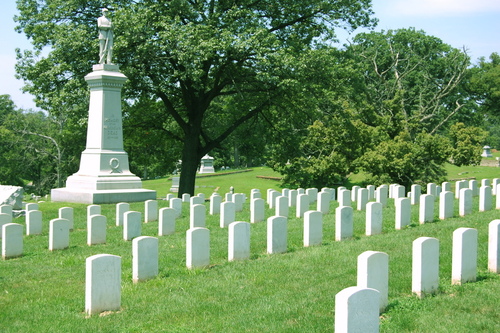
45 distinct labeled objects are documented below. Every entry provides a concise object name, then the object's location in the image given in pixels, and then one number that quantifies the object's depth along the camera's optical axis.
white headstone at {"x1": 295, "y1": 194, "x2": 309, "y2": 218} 14.11
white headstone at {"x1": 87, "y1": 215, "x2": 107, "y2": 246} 10.61
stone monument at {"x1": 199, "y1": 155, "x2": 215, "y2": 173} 46.12
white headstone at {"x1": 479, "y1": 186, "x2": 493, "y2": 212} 13.80
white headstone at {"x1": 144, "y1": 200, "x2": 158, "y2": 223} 13.84
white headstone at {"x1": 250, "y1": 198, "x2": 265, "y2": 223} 13.33
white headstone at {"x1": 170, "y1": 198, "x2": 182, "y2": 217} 14.27
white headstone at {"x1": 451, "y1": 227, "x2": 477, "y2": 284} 6.46
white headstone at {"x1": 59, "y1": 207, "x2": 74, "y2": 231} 12.38
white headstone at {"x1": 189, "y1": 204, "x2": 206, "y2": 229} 12.15
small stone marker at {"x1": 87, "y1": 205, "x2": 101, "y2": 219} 12.72
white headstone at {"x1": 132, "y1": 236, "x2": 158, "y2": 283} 7.02
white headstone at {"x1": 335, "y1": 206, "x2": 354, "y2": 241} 10.02
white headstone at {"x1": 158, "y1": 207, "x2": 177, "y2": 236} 11.54
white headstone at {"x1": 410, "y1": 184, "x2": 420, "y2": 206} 16.95
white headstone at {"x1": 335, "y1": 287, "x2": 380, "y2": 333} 3.84
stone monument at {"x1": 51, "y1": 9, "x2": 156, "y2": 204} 18.19
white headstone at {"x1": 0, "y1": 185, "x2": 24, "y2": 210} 14.00
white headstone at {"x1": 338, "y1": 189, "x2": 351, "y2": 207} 15.45
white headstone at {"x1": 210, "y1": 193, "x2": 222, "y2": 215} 15.38
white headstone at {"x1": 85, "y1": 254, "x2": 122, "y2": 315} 5.82
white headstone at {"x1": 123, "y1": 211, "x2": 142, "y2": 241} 10.86
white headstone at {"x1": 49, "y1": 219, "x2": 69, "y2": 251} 9.97
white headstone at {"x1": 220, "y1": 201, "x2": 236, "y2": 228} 12.51
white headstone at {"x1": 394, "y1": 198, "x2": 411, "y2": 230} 11.35
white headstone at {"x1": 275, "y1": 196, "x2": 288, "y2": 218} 13.70
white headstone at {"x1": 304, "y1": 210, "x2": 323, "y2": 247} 9.41
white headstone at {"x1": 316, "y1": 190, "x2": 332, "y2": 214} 14.60
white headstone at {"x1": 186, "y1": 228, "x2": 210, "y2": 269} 7.66
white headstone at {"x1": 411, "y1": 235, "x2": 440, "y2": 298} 5.98
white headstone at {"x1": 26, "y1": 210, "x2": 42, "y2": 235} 12.03
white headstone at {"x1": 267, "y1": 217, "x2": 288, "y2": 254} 8.80
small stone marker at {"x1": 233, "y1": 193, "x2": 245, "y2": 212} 16.06
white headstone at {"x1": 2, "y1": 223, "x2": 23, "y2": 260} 9.54
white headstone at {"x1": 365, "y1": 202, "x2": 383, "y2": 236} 10.65
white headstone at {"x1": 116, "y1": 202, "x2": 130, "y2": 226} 13.33
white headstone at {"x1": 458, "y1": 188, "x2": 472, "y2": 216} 12.96
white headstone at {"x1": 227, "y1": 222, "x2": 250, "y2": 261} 8.24
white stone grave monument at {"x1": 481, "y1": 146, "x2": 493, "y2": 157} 54.41
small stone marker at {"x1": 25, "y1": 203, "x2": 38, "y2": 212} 13.91
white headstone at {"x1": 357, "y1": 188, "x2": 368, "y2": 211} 15.70
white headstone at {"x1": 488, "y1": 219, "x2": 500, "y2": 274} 7.02
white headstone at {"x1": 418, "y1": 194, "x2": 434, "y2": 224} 11.96
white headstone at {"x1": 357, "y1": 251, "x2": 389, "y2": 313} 5.46
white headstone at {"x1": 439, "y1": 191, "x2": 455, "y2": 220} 12.49
